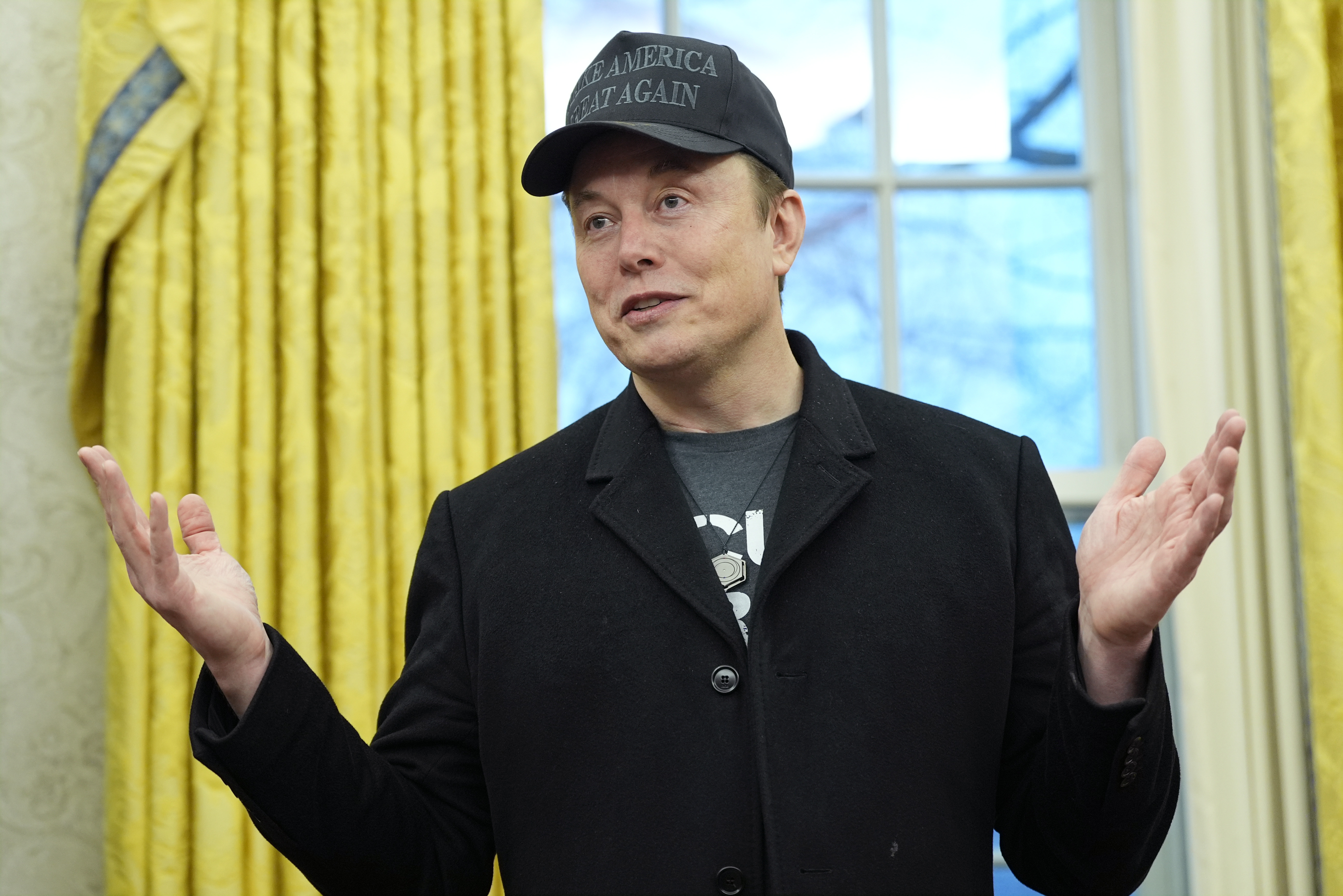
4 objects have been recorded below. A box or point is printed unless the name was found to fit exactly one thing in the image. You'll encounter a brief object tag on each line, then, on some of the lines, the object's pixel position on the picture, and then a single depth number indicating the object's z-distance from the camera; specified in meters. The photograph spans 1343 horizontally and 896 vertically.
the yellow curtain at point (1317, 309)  4.15
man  3.43
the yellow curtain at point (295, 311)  4.07
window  4.61
